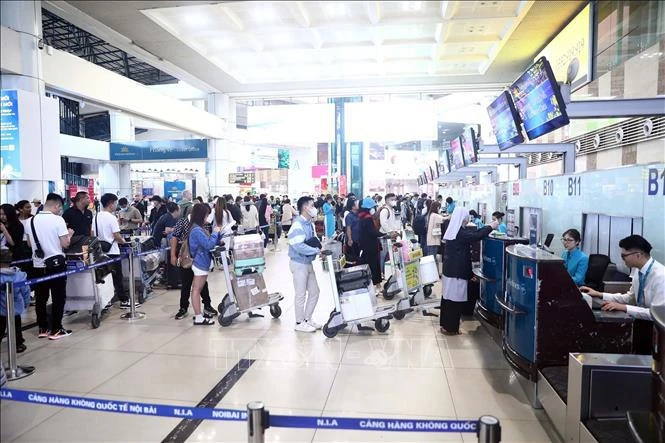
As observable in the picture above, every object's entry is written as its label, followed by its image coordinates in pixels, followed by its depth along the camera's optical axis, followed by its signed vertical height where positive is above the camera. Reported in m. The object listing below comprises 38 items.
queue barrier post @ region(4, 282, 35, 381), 4.16 -1.31
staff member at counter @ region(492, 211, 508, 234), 9.38 -0.53
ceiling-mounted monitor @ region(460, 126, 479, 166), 10.91 +1.21
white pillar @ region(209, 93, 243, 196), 18.58 +1.66
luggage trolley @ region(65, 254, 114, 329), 6.02 -1.32
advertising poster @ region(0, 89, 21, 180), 7.57 +0.95
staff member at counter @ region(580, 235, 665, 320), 3.41 -0.66
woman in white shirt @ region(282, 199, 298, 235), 15.88 -0.72
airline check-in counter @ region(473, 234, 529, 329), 5.17 -0.99
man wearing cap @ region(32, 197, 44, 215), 7.81 -0.18
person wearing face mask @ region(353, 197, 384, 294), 7.81 -0.76
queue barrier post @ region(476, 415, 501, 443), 1.92 -1.00
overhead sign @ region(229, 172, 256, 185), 18.70 +0.68
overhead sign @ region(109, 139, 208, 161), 18.66 +1.83
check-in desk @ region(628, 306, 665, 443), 1.88 -0.84
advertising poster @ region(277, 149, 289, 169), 27.38 +2.08
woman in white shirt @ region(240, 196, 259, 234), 12.74 -0.66
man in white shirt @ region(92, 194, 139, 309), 6.47 -0.46
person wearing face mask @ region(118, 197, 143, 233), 10.56 -0.56
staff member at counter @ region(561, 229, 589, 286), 5.20 -0.75
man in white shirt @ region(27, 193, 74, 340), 5.27 -0.74
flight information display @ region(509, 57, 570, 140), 5.79 +1.32
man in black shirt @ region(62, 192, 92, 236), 6.48 -0.33
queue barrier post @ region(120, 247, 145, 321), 6.48 -1.46
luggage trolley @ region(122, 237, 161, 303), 7.33 -1.25
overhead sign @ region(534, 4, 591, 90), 9.51 +3.20
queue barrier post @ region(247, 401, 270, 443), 2.09 -1.04
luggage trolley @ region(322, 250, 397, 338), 5.50 -1.34
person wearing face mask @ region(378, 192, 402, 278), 8.93 -0.54
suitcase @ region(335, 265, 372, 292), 5.52 -1.03
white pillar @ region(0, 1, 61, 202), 7.68 +1.47
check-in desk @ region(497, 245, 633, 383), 3.48 -0.98
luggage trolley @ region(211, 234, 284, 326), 6.12 -1.16
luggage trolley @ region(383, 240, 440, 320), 6.41 -1.27
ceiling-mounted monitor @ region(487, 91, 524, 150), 7.85 +1.32
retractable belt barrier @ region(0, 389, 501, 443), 1.97 -1.05
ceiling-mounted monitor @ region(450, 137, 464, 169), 13.21 +1.21
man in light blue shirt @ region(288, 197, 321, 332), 5.65 -0.83
